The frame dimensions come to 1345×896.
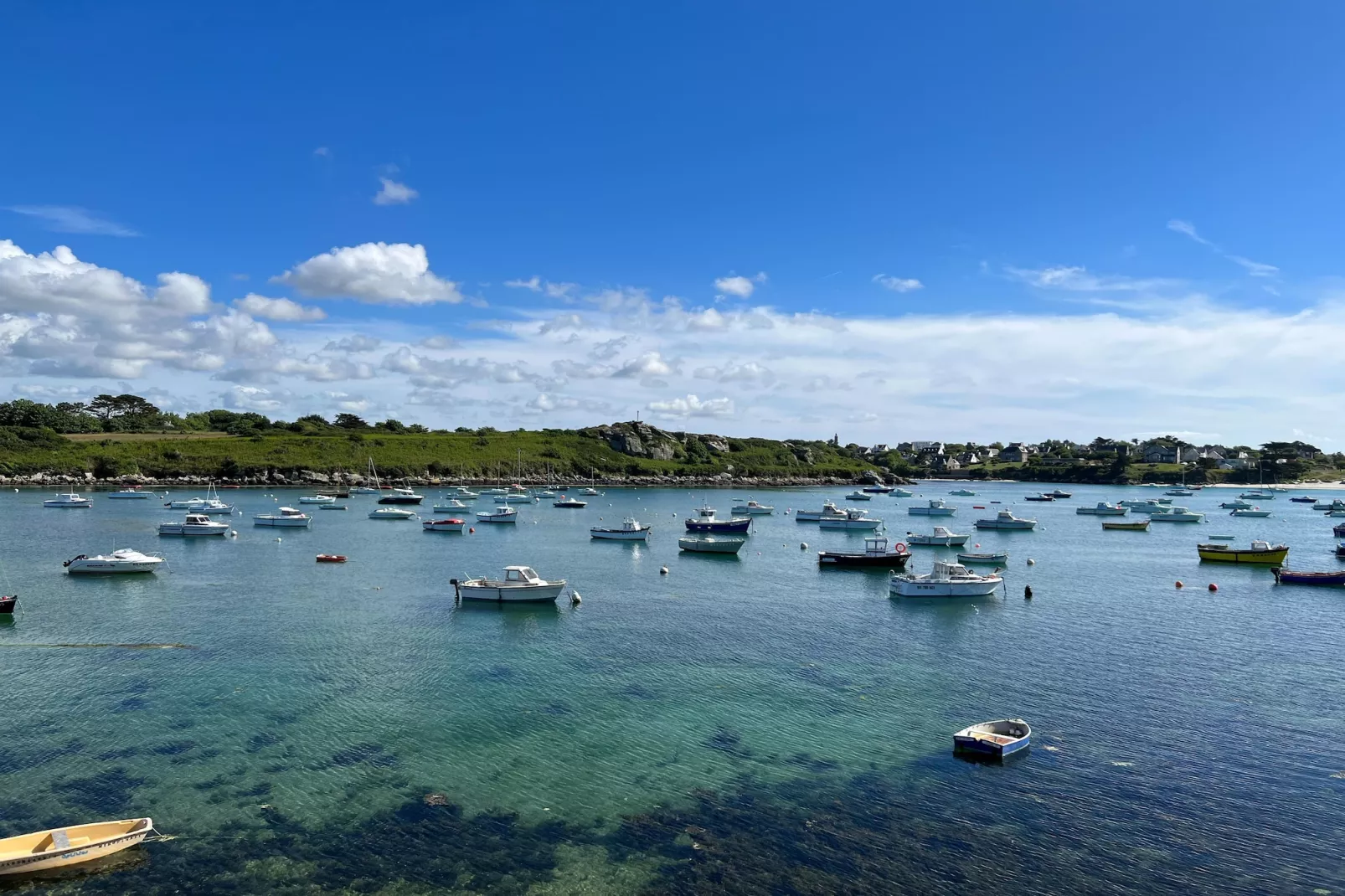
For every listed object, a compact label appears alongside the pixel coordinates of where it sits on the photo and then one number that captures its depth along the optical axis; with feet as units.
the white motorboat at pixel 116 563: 207.31
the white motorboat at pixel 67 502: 415.85
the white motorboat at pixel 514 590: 175.63
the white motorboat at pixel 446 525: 356.38
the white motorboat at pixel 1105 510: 500.33
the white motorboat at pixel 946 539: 311.27
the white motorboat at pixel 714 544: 277.29
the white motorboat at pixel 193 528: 303.89
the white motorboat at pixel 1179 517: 456.86
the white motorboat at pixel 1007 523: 401.49
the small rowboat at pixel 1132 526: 400.26
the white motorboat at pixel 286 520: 348.59
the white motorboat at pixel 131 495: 489.99
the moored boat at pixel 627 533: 319.68
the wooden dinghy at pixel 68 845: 64.75
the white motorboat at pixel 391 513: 399.44
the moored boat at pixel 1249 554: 252.83
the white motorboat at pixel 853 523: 393.29
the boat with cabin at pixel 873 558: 244.63
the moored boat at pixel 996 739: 90.59
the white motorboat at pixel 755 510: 477.77
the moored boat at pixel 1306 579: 215.31
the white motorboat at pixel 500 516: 391.45
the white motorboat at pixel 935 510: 493.36
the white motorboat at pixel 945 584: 191.31
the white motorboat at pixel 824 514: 416.87
